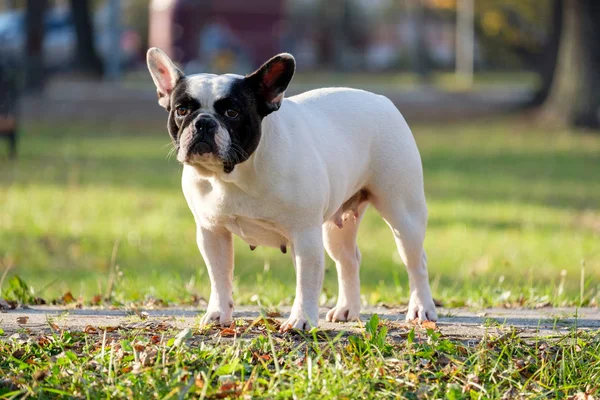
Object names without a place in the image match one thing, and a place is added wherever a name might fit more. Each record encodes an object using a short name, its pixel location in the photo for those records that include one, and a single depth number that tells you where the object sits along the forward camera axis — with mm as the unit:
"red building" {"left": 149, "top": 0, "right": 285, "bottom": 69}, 77470
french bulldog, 8844
